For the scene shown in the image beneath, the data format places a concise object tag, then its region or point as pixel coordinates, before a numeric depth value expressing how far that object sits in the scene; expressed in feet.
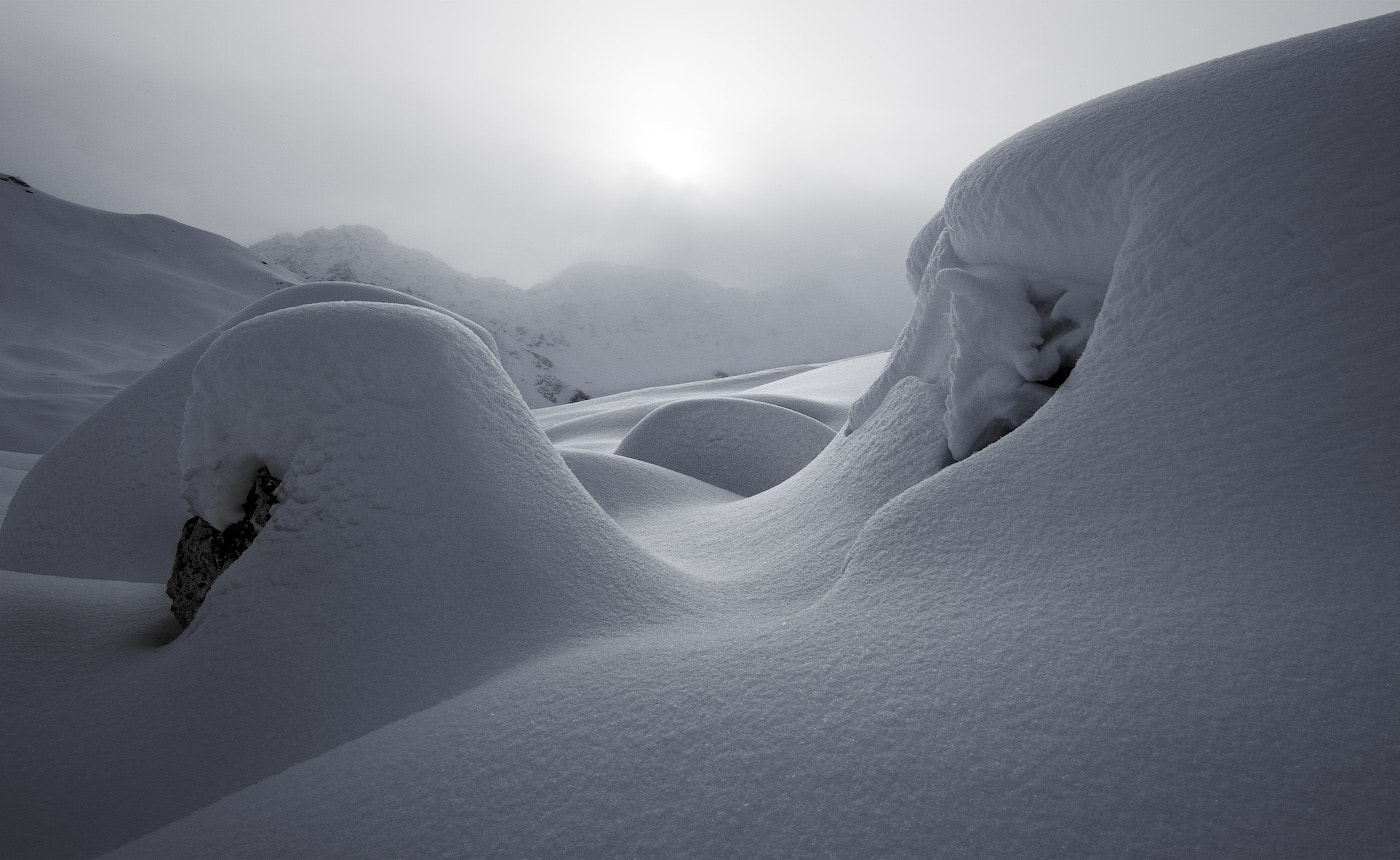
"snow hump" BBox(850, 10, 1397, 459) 6.57
